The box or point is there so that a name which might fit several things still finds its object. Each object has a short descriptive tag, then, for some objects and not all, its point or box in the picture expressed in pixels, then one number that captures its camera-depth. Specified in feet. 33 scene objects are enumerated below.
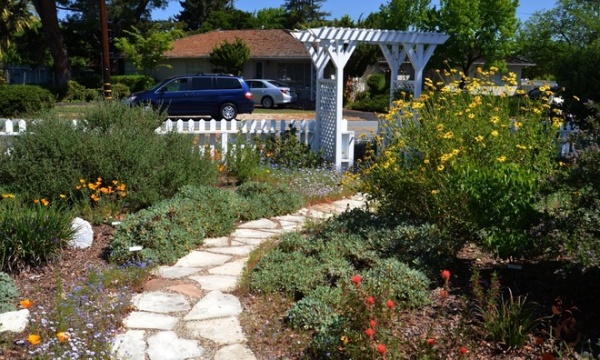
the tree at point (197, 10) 204.33
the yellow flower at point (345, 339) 12.48
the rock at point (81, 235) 20.06
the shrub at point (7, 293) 15.37
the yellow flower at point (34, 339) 11.77
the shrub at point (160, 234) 19.40
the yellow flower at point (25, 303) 13.61
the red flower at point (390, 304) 12.20
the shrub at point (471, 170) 16.38
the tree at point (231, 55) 117.80
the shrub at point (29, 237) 18.12
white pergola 37.91
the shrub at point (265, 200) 25.76
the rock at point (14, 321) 14.05
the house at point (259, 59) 126.52
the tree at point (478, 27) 120.06
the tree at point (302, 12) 195.27
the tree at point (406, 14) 123.24
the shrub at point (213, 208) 22.80
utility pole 56.18
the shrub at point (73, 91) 101.42
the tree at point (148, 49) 117.91
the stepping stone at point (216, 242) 22.04
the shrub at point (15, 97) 77.41
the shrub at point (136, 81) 121.45
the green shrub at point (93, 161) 23.82
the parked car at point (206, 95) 75.00
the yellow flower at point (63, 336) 12.12
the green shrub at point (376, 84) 118.32
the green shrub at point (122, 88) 96.17
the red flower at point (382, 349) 10.98
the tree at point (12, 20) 130.11
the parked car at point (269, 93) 106.42
